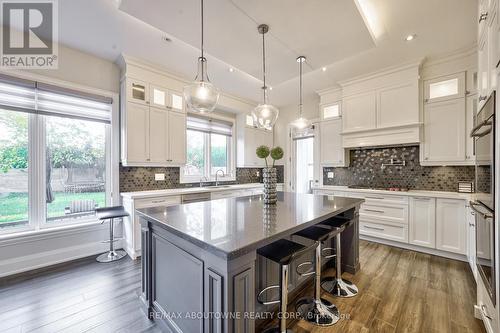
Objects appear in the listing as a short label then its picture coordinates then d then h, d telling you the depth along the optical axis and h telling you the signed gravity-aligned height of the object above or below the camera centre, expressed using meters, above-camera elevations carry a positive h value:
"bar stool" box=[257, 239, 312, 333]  1.38 -0.62
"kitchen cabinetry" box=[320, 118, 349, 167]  4.18 +0.42
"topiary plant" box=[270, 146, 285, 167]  2.27 +0.14
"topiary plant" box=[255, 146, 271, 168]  2.26 +0.16
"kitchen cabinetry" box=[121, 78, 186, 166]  3.14 +0.67
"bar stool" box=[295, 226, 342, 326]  1.74 -1.27
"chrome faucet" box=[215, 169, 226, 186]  4.70 -0.27
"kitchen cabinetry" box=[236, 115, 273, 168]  5.02 +0.59
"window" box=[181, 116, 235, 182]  4.35 +0.39
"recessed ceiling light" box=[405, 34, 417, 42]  2.67 +1.67
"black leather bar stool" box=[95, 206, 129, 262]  2.85 -0.84
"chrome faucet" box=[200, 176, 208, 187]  4.39 -0.28
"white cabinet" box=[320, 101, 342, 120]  4.21 +1.15
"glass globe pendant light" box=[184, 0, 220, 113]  1.95 +0.68
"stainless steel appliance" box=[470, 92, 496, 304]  1.31 -0.23
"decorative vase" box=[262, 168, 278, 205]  2.22 -0.23
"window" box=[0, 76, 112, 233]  2.58 +0.17
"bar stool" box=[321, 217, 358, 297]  2.10 -1.26
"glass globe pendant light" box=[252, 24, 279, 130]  2.56 +0.65
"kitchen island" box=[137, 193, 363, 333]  1.08 -0.57
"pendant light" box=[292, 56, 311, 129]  2.99 +0.64
